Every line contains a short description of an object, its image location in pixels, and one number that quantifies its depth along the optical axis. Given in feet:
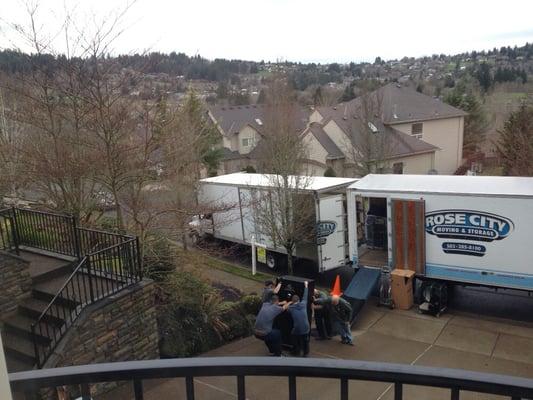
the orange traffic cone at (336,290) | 38.37
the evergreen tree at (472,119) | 153.48
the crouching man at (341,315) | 35.70
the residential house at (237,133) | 142.82
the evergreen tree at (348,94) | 229.45
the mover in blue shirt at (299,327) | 32.58
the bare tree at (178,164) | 35.50
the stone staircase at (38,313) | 25.62
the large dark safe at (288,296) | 34.24
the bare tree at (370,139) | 86.79
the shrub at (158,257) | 34.22
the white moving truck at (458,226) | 39.06
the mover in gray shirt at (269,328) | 31.55
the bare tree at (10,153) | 34.76
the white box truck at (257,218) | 50.65
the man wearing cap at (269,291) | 34.58
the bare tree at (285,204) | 51.19
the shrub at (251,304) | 40.25
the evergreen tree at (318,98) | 198.08
